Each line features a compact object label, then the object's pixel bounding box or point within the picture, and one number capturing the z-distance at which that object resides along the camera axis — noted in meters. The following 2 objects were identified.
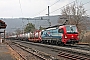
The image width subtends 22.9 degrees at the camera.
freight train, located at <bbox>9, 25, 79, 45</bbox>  30.30
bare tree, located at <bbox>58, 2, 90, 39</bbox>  59.04
